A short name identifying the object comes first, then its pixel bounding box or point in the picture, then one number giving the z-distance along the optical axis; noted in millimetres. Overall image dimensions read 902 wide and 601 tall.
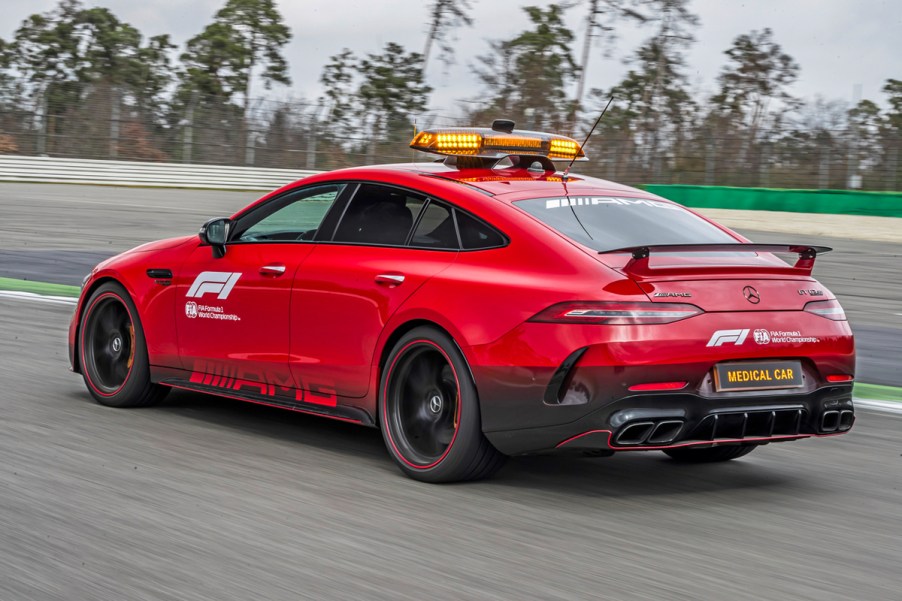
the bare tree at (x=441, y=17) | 57625
